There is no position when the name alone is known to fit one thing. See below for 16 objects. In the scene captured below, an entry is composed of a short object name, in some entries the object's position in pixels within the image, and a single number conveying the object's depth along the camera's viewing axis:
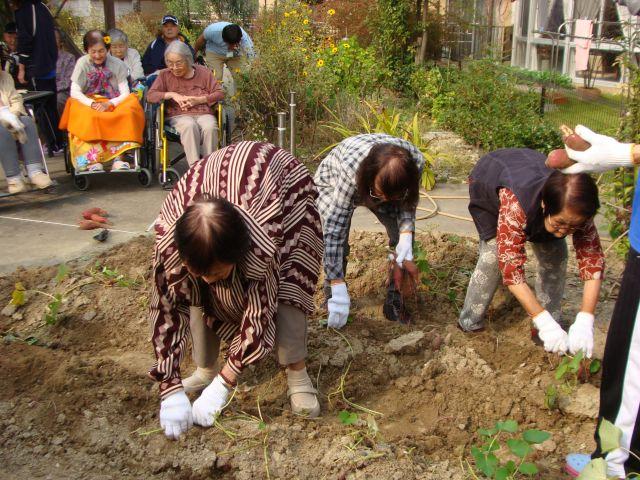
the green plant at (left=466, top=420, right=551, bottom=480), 2.31
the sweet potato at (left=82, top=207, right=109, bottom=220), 5.29
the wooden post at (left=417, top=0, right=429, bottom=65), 10.37
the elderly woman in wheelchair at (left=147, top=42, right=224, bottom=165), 6.12
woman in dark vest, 2.77
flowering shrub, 7.27
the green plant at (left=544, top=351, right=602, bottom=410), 2.89
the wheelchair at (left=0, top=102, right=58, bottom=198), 5.69
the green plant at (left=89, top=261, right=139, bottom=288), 4.11
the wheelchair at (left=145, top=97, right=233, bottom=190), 6.17
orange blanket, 5.99
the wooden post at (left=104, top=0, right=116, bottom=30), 8.95
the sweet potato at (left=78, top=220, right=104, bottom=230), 5.15
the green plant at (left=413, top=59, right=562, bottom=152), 7.39
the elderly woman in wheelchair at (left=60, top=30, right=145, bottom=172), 6.01
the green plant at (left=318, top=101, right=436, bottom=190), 6.54
